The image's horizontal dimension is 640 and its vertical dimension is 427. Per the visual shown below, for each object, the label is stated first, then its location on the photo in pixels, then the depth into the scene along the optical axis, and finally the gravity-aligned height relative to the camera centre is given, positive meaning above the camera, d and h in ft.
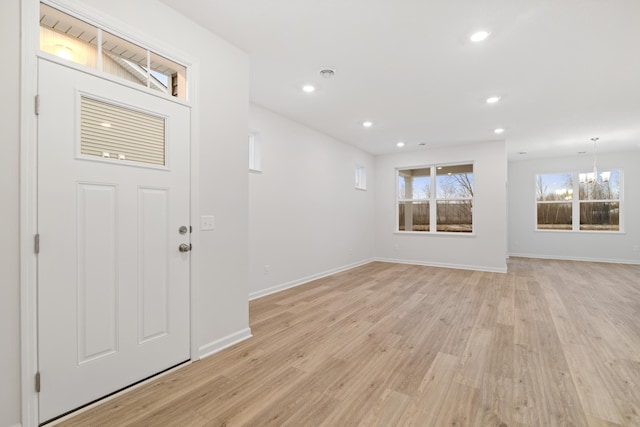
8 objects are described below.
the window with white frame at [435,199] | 21.49 +1.14
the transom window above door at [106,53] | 5.47 +3.49
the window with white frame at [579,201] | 23.32 +1.05
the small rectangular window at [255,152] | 13.52 +2.92
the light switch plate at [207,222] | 7.69 -0.23
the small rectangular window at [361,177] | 22.90 +2.93
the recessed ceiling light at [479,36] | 7.90 +4.96
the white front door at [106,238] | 5.28 -0.51
